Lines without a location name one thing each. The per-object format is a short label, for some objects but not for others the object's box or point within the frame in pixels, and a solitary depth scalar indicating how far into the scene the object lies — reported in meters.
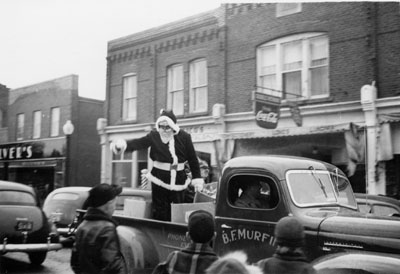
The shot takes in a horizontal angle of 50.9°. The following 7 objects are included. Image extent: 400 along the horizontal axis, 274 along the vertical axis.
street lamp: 6.07
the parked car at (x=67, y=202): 7.14
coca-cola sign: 9.30
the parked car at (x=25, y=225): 5.27
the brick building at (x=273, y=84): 8.66
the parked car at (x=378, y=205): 5.46
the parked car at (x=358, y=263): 2.72
